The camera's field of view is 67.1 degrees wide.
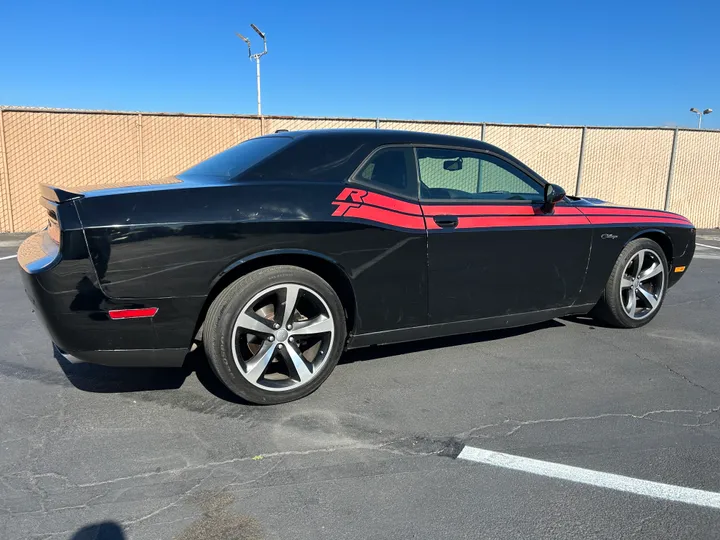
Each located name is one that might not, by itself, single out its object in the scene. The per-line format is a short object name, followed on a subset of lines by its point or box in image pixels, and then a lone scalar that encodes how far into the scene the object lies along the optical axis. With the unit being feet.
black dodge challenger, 9.02
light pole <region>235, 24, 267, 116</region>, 81.98
